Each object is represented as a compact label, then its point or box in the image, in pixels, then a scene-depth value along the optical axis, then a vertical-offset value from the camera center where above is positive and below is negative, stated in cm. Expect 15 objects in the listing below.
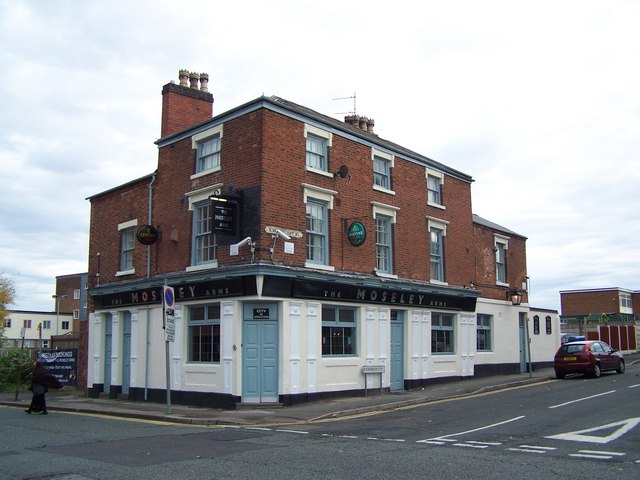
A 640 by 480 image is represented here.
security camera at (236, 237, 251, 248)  1817 +241
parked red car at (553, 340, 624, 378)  2556 -131
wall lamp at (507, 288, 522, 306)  2898 +131
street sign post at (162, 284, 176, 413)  1628 +36
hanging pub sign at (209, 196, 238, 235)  1820 +320
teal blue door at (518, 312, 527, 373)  3000 -71
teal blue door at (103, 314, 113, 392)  2375 -78
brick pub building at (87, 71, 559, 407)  1847 +213
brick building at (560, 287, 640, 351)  4856 +126
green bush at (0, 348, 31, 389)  2811 -171
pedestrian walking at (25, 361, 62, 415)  1795 -156
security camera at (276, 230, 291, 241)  1844 +263
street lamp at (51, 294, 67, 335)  8014 +168
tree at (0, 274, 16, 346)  6912 +342
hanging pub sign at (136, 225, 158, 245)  2167 +314
